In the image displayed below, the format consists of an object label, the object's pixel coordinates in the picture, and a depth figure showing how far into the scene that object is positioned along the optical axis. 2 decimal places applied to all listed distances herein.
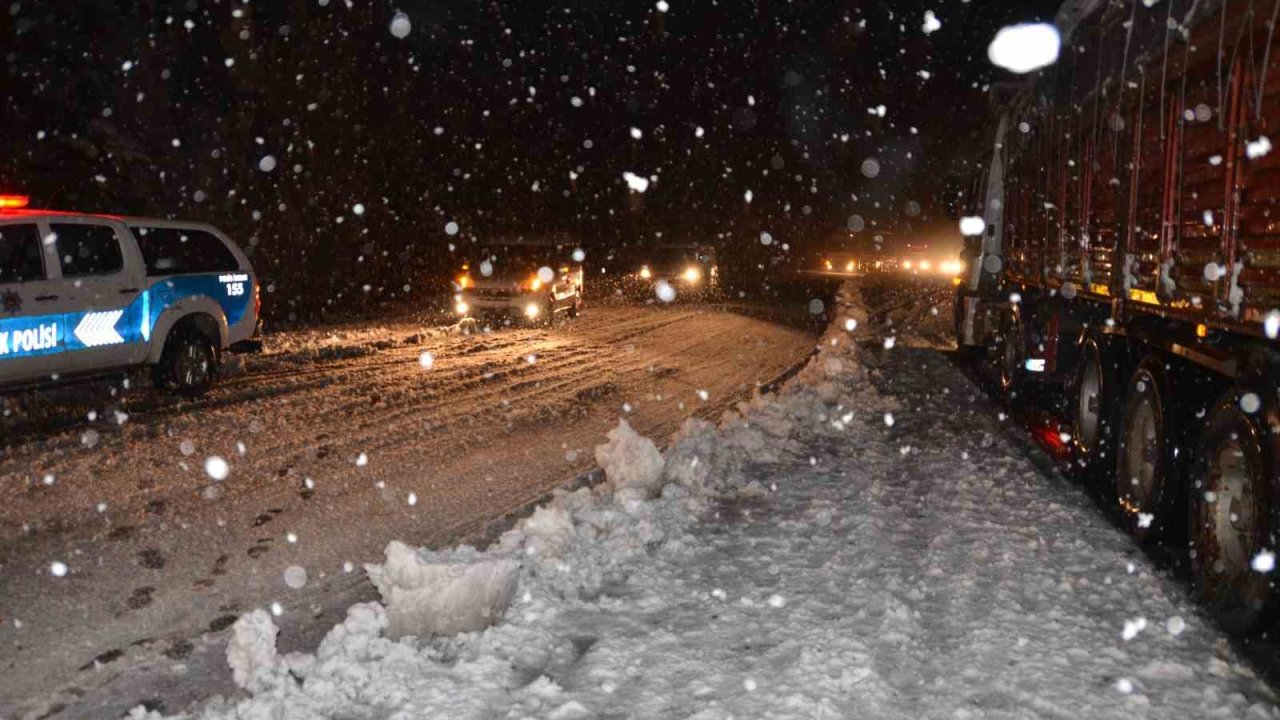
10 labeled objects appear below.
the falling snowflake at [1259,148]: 4.69
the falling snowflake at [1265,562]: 4.51
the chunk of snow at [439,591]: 4.52
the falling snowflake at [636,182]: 50.26
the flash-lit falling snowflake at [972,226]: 14.80
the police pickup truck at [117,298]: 8.98
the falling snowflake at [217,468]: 7.56
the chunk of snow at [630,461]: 6.96
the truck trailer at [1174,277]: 4.72
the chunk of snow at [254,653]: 4.00
